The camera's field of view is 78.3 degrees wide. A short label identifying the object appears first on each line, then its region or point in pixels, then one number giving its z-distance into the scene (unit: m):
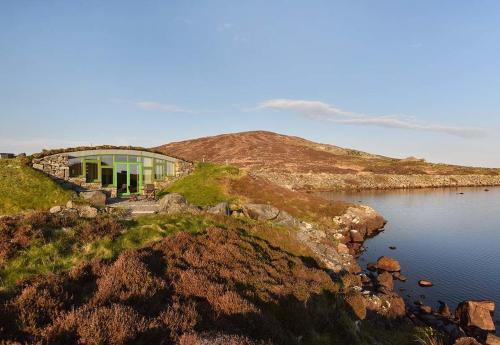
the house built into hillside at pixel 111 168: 28.88
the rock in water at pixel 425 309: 17.10
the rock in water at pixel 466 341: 11.02
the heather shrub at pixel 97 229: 11.39
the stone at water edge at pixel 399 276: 21.90
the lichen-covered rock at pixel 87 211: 16.38
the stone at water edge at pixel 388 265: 23.39
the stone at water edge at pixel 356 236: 31.08
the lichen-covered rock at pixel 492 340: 13.84
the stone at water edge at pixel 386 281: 19.64
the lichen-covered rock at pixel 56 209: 17.39
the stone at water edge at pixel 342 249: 24.86
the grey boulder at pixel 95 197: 24.66
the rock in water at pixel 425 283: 20.78
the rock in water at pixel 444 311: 16.92
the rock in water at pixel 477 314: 15.56
